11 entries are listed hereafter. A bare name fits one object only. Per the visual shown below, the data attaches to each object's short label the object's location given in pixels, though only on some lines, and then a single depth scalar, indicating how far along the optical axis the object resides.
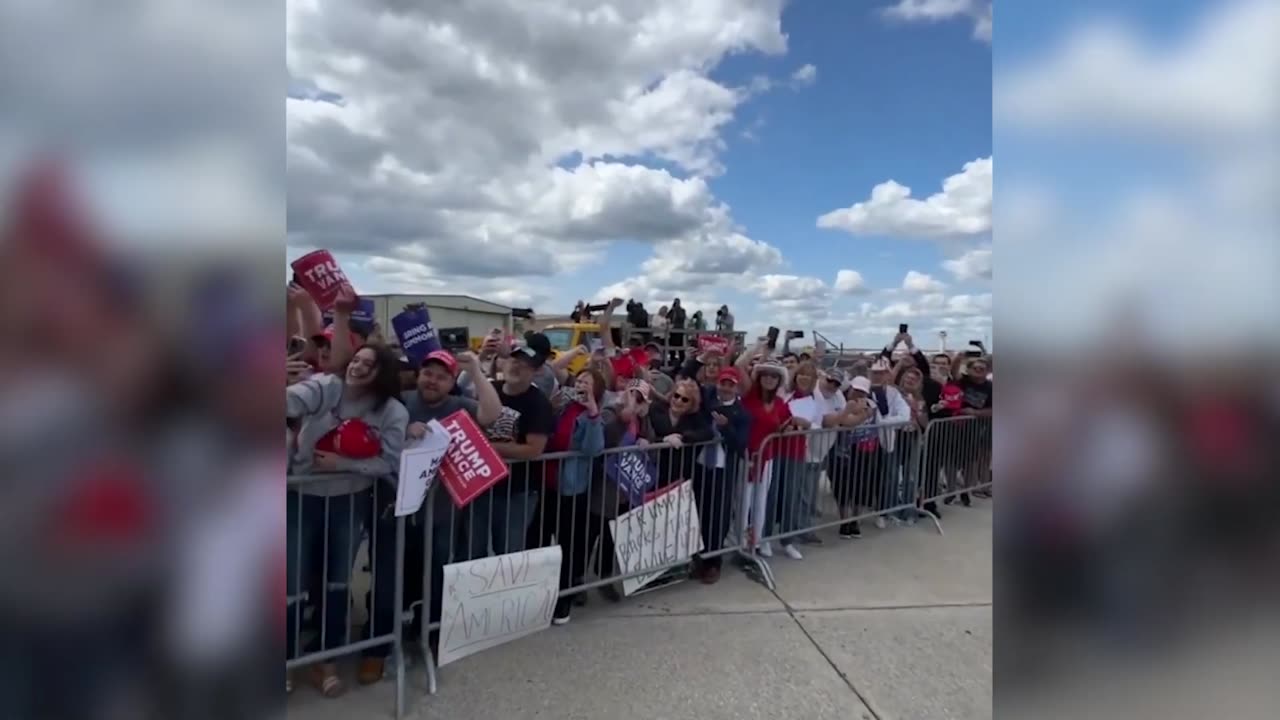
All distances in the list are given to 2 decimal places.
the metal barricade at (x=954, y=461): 6.73
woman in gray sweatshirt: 3.16
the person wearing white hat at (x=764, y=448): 5.21
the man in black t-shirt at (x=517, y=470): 3.86
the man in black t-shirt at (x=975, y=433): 7.02
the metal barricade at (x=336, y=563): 3.11
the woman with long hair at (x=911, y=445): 6.51
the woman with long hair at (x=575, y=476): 4.11
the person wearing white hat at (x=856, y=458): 6.02
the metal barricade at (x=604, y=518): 3.79
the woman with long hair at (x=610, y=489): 4.29
